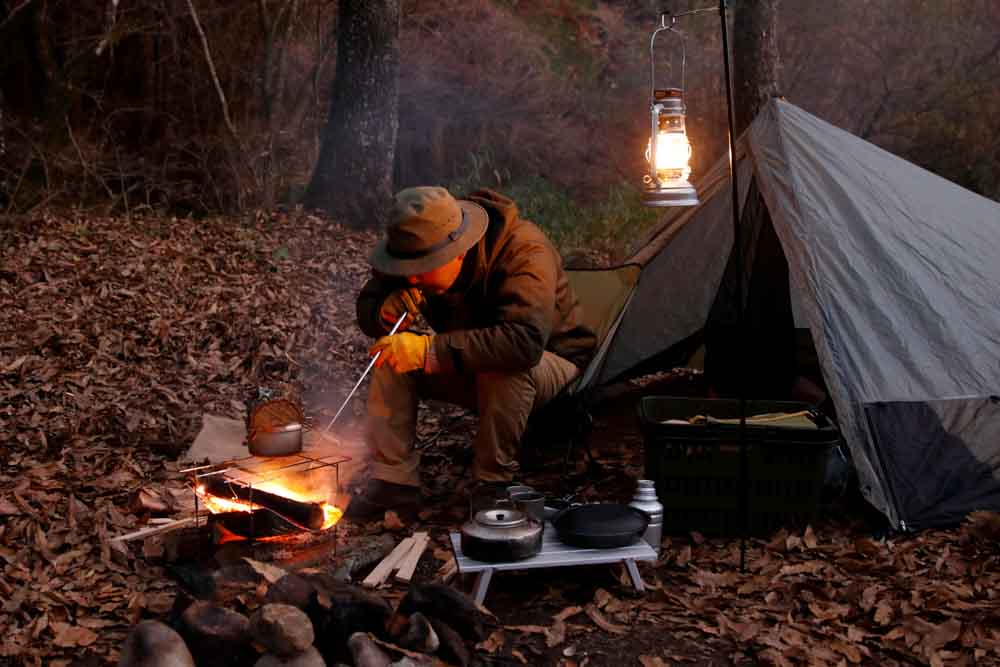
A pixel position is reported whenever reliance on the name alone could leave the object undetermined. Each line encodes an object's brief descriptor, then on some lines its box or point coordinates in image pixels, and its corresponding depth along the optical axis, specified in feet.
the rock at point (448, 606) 8.86
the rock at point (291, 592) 8.51
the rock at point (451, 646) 8.48
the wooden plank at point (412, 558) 10.33
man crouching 11.62
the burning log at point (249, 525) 10.16
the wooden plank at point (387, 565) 10.21
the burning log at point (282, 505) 10.23
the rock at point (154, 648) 7.72
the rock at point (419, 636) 8.32
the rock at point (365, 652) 7.95
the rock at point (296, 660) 7.77
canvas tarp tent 11.53
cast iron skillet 9.89
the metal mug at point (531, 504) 10.57
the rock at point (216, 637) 7.98
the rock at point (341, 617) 8.26
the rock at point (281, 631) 7.73
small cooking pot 10.85
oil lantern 10.84
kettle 9.54
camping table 9.59
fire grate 10.22
